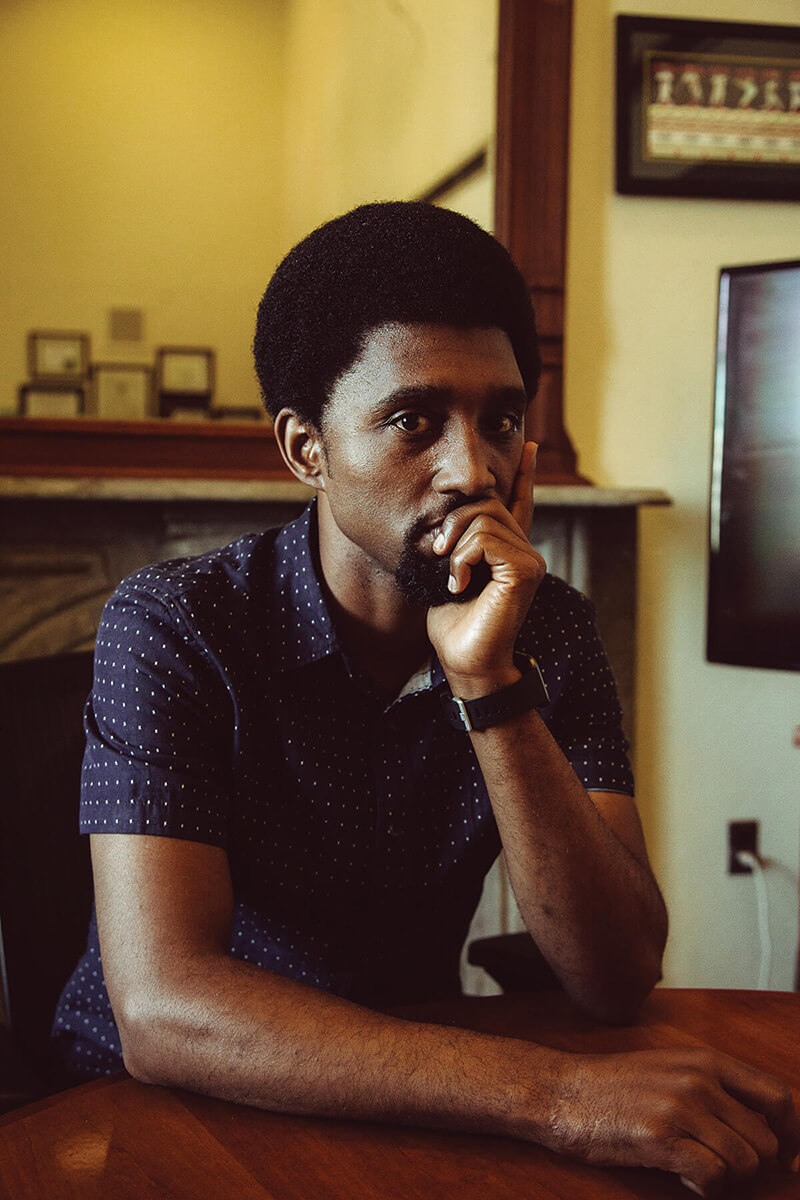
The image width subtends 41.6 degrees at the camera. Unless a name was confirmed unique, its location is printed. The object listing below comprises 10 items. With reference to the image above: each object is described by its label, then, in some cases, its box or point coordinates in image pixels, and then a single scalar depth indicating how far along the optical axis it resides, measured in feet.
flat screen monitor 6.15
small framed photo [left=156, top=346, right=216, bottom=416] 11.59
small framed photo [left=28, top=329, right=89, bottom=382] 11.88
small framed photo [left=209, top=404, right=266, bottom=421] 9.88
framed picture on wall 7.05
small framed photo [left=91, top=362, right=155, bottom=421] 11.44
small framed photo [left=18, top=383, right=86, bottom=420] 11.26
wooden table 2.06
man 3.03
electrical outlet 7.58
